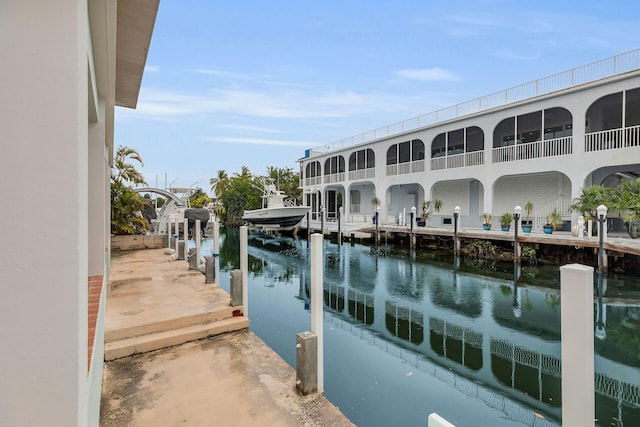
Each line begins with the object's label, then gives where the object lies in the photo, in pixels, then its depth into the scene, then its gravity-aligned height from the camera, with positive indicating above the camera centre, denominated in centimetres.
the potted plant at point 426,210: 1922 +13
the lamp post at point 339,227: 2108 -96
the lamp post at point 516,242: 1316 -123
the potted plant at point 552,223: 1385 -48
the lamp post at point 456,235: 1562 -111
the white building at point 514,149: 1310 +312
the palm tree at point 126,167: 1327 +188
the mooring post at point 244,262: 530 -84
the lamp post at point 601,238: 1070 -87
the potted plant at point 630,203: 1089 +30
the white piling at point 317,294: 355 -91
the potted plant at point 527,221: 1433 -43
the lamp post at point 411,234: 1788 -121
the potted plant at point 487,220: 1598 -42
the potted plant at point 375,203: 2252 +64
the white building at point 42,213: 109 +0
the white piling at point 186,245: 1031 -102
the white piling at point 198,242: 876 -84
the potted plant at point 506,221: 1507 -42
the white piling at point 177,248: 1043 -115
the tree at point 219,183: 4761 +457
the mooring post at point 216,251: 749 -100
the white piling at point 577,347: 178 -75
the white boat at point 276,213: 2502 -5
